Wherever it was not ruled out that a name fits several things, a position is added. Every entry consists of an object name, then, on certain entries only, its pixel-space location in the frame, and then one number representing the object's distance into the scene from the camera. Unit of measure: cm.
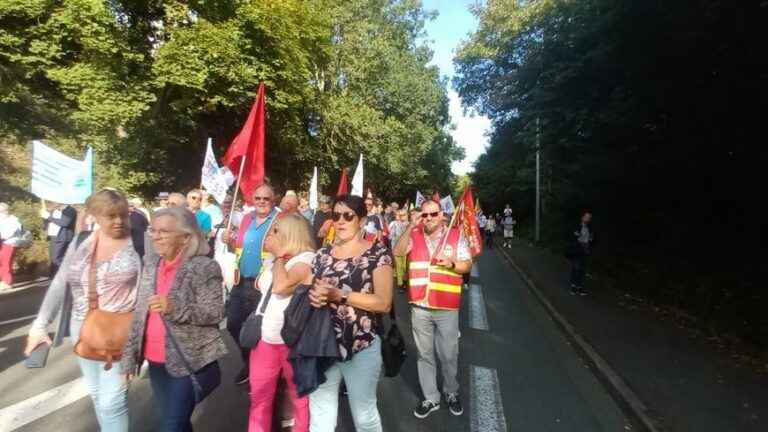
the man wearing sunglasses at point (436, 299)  480
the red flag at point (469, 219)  597
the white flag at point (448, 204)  1316
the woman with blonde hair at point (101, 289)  329
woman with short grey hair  308
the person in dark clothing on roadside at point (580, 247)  1184
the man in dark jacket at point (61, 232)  1056
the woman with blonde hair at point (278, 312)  334
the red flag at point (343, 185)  1088
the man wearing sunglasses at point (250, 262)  493
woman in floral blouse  308
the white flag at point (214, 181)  745
